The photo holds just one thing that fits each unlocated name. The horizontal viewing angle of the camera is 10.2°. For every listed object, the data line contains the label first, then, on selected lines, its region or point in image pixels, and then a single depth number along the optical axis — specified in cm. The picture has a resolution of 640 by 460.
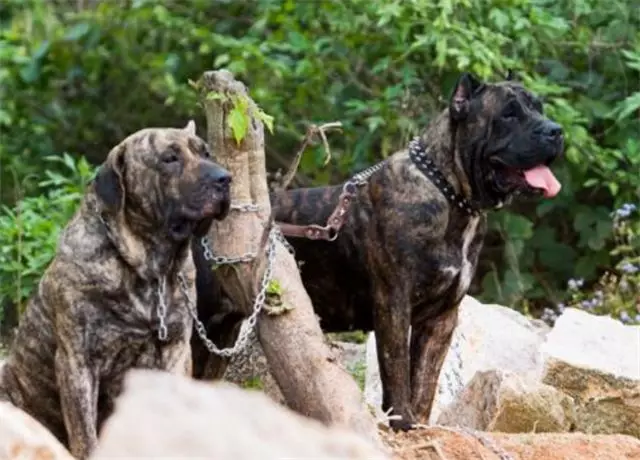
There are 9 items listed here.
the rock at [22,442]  683
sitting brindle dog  1191
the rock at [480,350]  1554
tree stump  1171
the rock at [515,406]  1383
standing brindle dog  1336
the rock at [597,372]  1451
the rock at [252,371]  1505
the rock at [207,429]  561
